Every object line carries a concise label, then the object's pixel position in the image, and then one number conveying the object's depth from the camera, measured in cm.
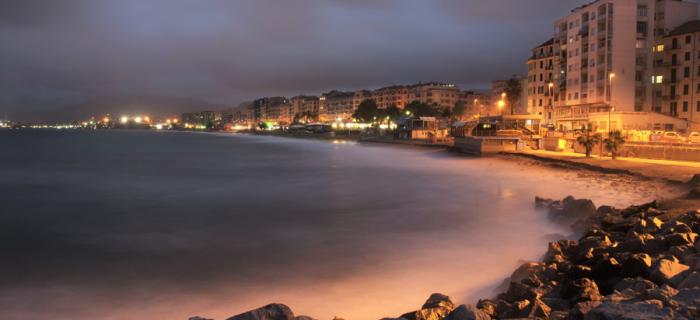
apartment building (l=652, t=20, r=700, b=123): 6247
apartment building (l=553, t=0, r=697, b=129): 6359
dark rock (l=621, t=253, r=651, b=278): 852
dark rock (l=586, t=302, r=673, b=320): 534
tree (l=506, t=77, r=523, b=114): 10138
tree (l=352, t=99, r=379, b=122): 14888
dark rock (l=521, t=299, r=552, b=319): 719
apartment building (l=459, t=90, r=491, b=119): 17462
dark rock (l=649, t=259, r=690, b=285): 792
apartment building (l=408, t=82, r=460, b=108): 17525
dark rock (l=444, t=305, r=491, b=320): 658
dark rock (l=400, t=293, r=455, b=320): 753
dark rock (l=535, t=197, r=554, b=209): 2102
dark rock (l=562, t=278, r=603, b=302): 774
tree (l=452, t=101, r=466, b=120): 14825
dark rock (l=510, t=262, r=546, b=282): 1001
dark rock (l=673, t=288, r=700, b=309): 597
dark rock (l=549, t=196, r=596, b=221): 1719
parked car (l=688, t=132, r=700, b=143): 3800
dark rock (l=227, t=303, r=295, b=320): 683
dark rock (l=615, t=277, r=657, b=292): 737
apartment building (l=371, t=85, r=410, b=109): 18650
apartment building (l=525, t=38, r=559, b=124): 8450
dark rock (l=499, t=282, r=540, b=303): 841
